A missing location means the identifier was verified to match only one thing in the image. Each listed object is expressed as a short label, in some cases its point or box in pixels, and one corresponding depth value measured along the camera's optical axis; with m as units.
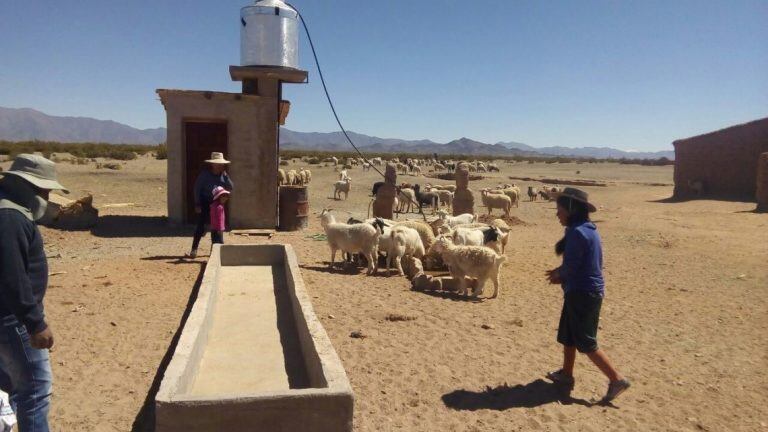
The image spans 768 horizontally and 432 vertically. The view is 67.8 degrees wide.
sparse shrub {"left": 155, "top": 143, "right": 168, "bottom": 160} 49.62
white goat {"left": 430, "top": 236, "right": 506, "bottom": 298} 8.73
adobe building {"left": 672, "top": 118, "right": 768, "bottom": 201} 25.38
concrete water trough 3.79
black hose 13.73
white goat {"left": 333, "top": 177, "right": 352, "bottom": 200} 25.75
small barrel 14.52
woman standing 10.07
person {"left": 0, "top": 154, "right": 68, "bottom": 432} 3.20
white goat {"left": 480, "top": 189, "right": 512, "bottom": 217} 19.86
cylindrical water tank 14.53
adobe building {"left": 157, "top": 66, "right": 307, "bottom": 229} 13.74
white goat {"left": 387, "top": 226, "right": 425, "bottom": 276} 10.30
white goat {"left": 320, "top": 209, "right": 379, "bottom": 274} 10.15
